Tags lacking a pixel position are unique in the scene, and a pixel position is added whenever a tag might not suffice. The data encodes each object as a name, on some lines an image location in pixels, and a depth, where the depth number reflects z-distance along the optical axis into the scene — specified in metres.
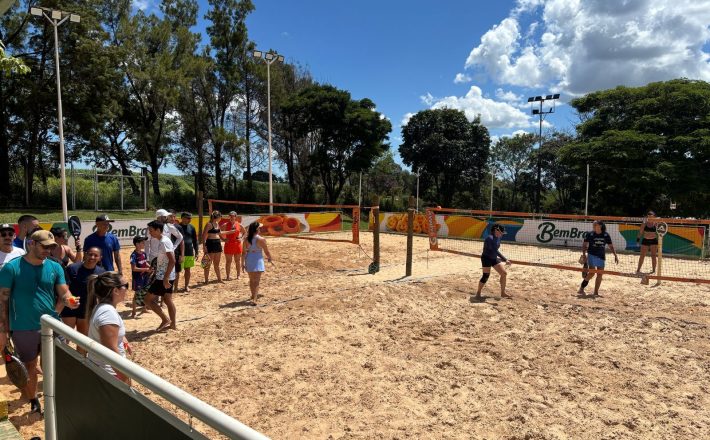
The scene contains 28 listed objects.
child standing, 6.46
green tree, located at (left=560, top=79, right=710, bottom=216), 22.73
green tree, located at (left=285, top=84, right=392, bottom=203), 34.97
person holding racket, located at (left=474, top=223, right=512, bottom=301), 8.38
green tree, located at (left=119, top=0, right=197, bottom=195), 30.02
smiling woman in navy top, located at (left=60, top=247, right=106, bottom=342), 4.48
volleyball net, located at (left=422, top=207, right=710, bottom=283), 12.58
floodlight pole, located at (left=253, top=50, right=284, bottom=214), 22.62
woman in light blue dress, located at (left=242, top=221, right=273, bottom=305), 7.34
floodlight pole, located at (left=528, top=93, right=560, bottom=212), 33.91
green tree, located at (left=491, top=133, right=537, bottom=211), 40.91
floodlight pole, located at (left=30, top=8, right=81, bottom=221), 16.88
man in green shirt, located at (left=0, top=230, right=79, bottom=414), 3.62
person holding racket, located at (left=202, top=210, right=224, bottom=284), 9.24
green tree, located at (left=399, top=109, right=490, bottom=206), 38.75
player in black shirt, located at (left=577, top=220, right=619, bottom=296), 8.73
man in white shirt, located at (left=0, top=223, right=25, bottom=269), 4.33
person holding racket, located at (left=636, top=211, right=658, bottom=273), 10.62
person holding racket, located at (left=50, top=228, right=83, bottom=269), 5.10
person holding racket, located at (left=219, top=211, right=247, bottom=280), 9.74
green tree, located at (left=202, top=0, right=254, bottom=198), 34.41
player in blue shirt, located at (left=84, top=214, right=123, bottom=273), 5.66
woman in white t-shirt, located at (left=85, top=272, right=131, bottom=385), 3.14
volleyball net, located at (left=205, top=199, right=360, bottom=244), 17.19
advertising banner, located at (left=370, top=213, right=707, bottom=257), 14.86
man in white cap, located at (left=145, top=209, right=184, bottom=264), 7.17
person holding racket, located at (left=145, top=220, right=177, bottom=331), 6.04
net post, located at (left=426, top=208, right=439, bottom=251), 11.24
